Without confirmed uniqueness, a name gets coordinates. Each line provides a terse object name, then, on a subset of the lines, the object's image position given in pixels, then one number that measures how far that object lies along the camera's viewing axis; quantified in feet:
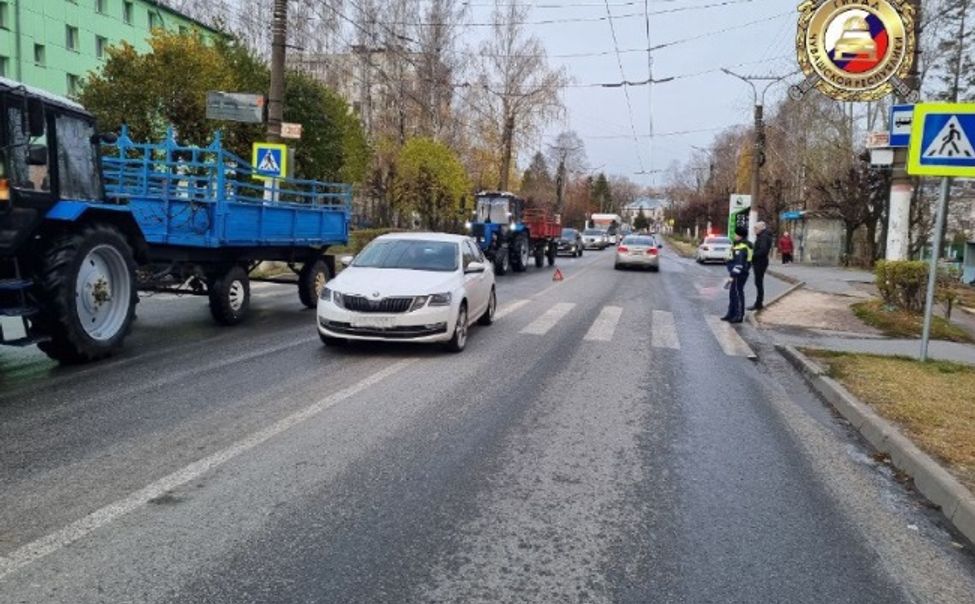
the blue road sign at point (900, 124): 37.93
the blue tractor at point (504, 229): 85.05
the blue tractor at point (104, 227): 23.81
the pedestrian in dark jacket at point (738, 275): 46.44
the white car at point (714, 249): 129.80
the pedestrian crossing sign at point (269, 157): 54.08
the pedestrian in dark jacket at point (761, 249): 51.52
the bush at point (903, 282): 46.75
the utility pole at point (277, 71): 53.47
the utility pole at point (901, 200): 47.26
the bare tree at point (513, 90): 151.43
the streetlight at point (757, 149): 117.39
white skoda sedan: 29.76
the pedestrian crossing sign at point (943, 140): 28.43
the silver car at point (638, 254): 102.53
